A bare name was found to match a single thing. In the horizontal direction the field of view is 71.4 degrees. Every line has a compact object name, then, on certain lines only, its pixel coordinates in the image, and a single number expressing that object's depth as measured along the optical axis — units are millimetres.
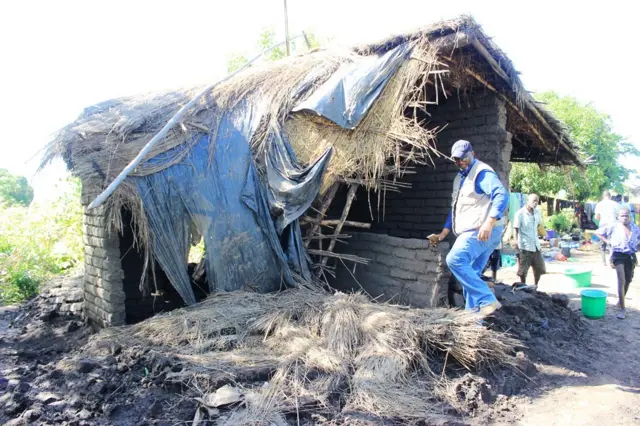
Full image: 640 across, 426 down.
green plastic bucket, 5938
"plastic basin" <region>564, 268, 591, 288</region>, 7586
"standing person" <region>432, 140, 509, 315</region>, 3949
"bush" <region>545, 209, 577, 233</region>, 16875
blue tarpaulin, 4668
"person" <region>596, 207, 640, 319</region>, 6254
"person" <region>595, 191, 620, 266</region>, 9969
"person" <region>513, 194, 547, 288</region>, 7129
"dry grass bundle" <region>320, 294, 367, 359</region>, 3557
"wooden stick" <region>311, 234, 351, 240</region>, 5371
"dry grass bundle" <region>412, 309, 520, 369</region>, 3633
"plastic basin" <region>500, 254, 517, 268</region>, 10805
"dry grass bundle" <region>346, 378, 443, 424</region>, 2943
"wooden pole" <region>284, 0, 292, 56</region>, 10030
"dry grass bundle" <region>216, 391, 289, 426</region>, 2717
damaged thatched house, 4691
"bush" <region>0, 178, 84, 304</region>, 8047
